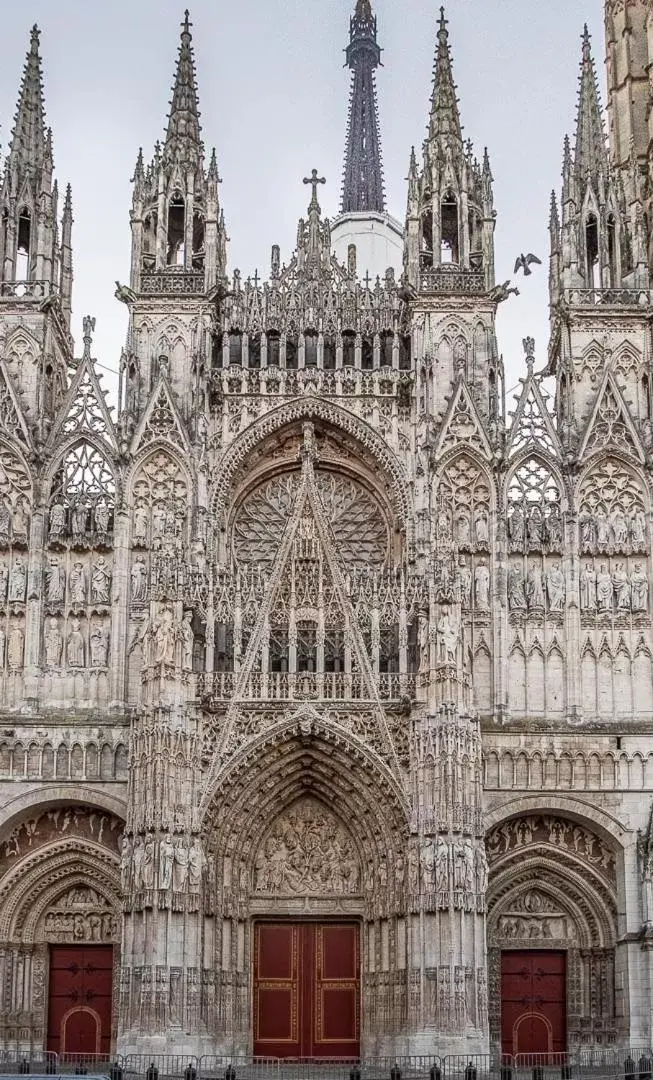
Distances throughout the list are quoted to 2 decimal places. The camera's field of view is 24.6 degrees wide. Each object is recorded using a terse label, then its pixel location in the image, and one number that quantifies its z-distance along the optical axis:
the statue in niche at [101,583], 32.41
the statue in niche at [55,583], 32.34
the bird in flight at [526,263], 35.97
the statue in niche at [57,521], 32.69
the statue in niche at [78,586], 32.31
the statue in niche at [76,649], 32.03
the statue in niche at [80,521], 32.72
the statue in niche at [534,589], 32.41
